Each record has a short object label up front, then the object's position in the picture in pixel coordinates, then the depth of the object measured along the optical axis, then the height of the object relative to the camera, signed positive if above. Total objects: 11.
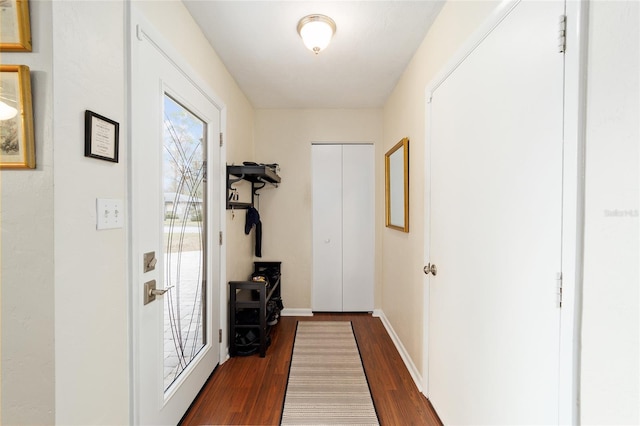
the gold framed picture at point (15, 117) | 0.78 +0.27
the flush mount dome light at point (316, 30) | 1.66 +1.17
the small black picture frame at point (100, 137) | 0.94 +0.27
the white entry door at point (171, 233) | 1.23 -0.14
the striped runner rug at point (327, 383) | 1.66 -1.32
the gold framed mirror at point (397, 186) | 2.23 +0.24
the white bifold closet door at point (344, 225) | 3.30 -0.19
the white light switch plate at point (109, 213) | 0.99 -0.02
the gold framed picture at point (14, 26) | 0.78 +0.55
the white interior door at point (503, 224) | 0.85 -0.06
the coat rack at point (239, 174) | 2.33 +0.33
